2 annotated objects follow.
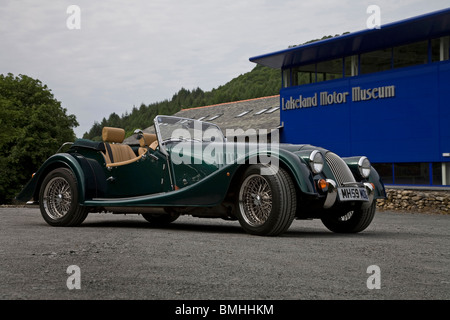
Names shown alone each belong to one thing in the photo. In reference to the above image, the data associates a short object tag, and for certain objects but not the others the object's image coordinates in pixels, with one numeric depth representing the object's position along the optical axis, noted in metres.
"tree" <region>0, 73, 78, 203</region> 42.72
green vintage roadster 6.59
